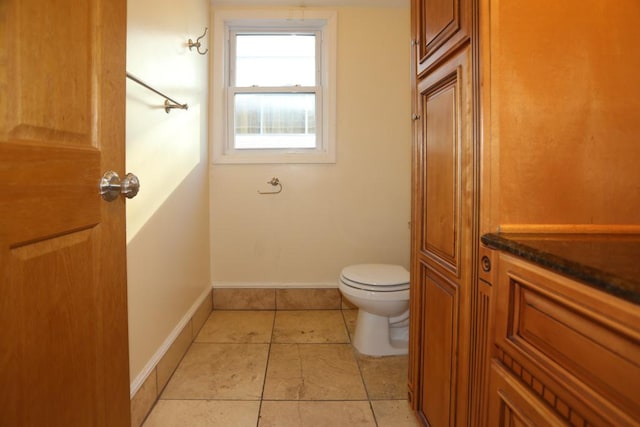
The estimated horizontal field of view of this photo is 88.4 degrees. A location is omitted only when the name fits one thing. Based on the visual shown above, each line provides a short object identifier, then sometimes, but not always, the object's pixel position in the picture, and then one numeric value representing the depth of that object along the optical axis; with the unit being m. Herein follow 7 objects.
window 2.47
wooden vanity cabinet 0.47
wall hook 1.91
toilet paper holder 2.44
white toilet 1.73
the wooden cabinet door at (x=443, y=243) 0.88
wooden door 0.51
